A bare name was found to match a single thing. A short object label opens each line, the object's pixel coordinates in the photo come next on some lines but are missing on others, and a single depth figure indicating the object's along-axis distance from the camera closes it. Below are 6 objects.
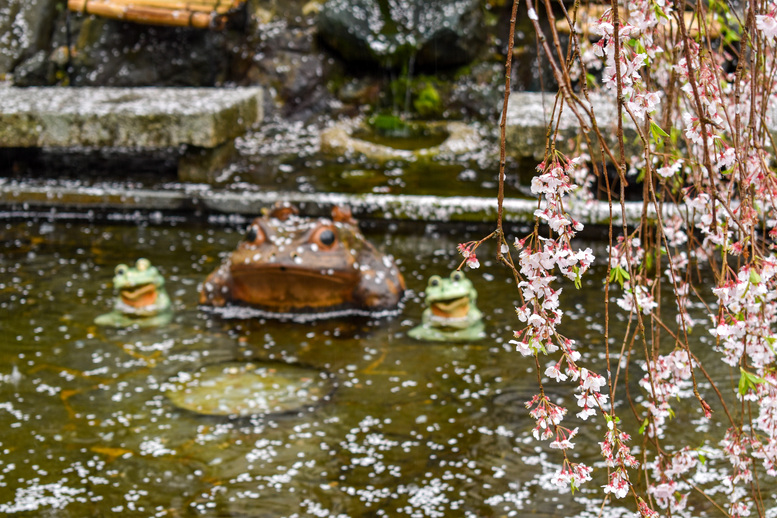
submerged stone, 3.28
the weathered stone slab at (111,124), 5.64
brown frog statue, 4.12
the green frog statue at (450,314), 3.92
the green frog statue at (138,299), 4.04
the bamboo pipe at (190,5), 7.39
